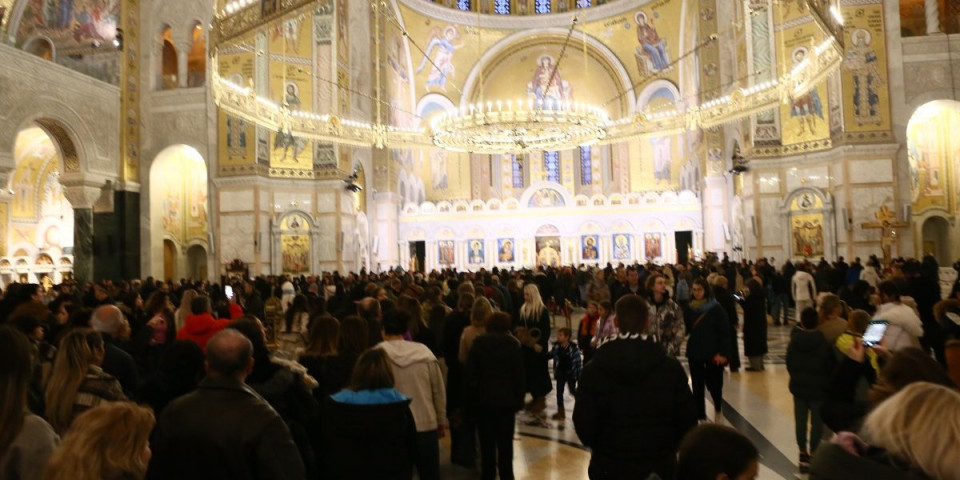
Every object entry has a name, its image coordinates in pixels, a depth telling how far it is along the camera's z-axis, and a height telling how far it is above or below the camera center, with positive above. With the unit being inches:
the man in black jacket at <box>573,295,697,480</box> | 129.3 -28.7
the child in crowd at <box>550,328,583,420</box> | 293.9 -44.5
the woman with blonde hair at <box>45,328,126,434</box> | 121.3 -20.4
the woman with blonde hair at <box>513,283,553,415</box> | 265.9 -31.4
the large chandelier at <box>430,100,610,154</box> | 629.9 +129.3
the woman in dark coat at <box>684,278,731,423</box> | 264.8 -33.6
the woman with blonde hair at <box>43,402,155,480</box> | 77.2 -20.1
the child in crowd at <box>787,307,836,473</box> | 206.2 -34.0
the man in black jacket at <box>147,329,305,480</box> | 105.5 -25.5
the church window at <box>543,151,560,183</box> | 1533.0 +211.1
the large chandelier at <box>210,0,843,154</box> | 513.7 +132.7
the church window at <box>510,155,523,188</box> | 1535.4 +201.1
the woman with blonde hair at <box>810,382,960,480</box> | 65.4 -18.6
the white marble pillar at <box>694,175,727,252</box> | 1044.5 +70.4
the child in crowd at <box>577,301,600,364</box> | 282.7 -28.5
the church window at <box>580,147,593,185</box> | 1518.2 +205.5
